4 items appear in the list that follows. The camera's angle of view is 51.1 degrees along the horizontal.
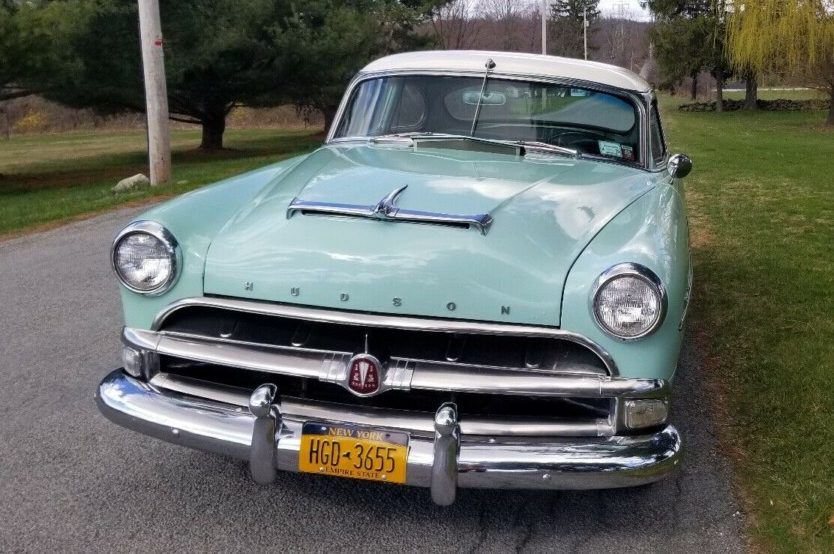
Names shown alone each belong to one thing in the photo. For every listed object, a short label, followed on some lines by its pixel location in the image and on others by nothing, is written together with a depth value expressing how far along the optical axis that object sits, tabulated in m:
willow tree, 23.11
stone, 13.41
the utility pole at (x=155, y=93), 12.20
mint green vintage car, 2.65
